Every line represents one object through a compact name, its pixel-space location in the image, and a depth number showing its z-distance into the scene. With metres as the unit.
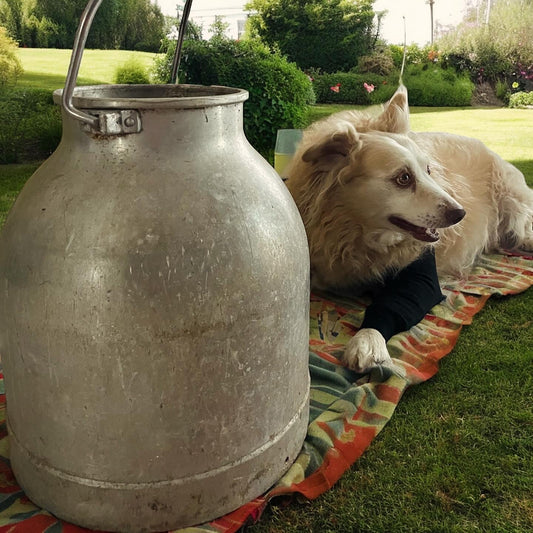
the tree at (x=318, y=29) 10.99
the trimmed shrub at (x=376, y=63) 11.90
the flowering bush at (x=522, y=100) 13.17
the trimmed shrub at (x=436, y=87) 12.84
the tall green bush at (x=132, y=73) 6.81
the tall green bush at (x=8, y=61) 6.10
